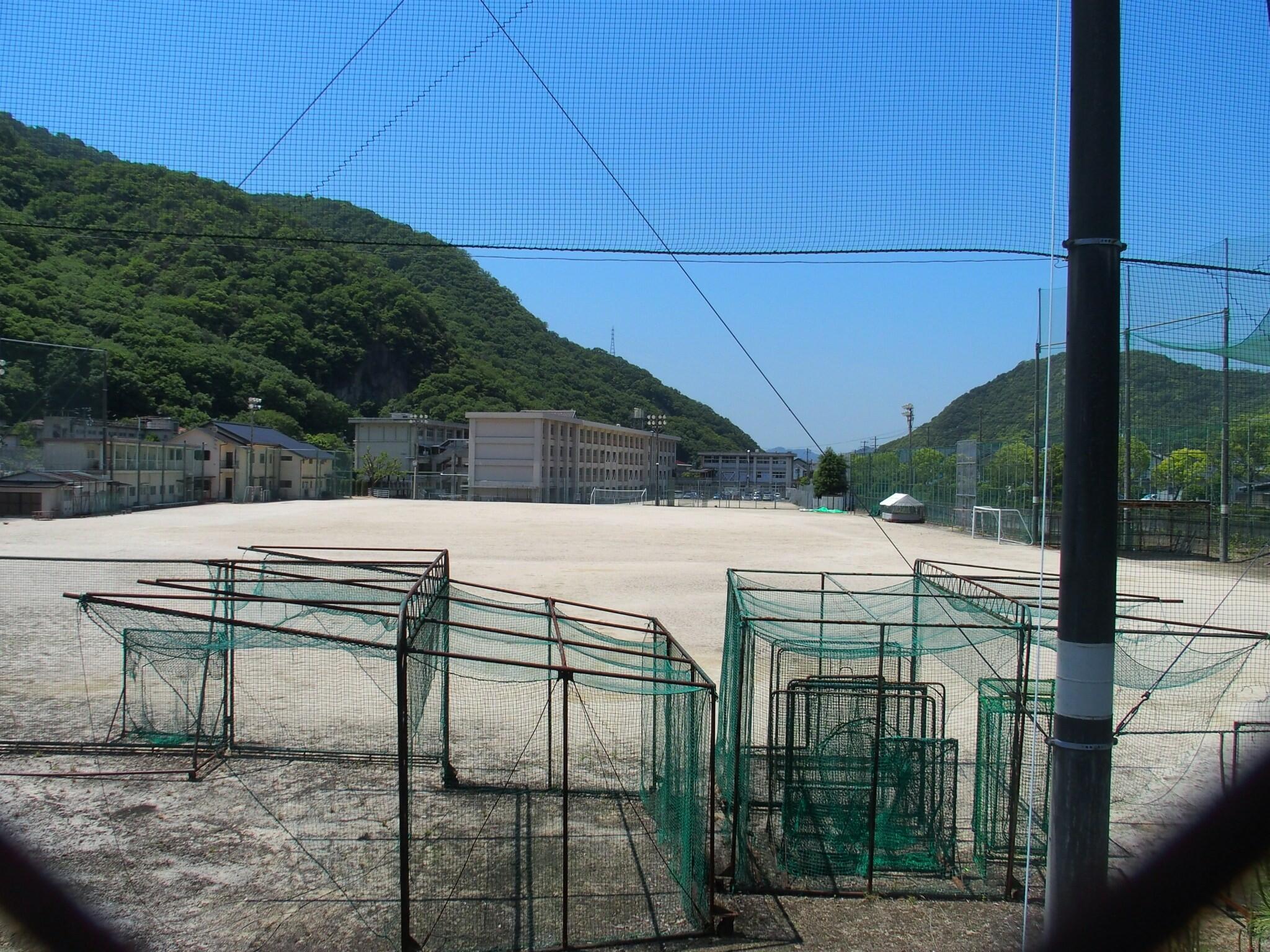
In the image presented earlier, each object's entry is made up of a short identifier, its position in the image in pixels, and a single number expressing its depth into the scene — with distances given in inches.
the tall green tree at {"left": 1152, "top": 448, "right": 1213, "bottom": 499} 981.8
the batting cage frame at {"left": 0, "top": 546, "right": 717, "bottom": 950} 184.1
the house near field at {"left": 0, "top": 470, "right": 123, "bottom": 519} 1316.4
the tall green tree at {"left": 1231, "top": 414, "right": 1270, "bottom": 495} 829.8
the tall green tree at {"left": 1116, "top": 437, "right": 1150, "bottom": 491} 1037.8
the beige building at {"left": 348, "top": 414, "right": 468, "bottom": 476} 3654.0
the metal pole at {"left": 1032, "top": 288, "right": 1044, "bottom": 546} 1077.1
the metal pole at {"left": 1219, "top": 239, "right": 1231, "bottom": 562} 802.2
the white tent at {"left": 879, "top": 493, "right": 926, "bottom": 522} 1656.0
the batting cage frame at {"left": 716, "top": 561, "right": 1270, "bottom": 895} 208.5
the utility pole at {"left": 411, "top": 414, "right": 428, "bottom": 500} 3448.1
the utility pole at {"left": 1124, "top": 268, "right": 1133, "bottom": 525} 907.4
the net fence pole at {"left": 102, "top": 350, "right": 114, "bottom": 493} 1557.6
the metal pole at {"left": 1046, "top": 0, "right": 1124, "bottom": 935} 90.1
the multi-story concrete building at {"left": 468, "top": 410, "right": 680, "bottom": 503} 2984.7
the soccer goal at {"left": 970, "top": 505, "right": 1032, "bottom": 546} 1211.2
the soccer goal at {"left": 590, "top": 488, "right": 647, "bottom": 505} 2824.8
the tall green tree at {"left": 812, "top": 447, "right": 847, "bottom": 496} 2635.3
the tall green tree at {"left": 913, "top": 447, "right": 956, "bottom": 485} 1689.2
